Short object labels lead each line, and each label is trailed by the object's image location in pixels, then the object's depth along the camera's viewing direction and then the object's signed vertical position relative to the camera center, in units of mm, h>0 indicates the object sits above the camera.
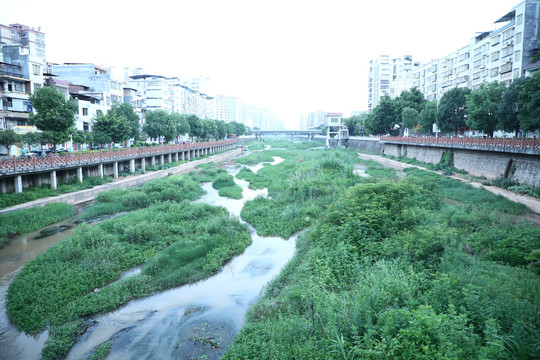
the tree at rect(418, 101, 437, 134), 47850 +3443
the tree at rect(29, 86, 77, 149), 28141 +2522
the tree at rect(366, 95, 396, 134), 65375 +4784
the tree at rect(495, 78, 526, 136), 29188 +2805
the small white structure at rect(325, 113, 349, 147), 97281 +3873
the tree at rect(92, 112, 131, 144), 38453 +1577
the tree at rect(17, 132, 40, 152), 29086 +329
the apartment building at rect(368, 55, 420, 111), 107688 +22811
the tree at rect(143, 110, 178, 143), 51594 +2654
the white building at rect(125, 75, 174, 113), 83188 +13007
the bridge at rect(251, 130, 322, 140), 137375 +3493
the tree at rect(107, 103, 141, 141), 44062 +3615
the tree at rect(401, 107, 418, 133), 54562 +3755
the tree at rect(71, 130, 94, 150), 35591 +474
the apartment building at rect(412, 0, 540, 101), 42094 +13313
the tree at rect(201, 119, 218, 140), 75688 +2928
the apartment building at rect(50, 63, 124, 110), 57969 +11329
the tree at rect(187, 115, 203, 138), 69500 +3163
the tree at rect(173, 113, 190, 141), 62250 +3228
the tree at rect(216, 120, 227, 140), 90644 +3263
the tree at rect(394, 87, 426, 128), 57375 +6832
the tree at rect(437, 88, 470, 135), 41688 +3933
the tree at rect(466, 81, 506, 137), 33062 +3363
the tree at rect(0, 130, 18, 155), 31281 +366
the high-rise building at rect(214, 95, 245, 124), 187250 +18287
